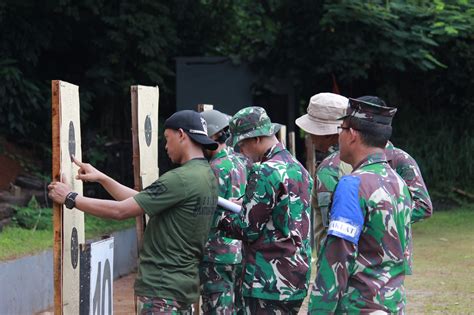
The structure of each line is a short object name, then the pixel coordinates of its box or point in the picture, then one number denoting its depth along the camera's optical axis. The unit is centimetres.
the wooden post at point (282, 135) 1271
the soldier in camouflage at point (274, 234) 532
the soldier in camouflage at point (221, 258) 665
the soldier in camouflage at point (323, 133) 530
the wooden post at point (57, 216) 545
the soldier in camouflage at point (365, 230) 391
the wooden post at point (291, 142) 1456
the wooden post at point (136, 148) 637
